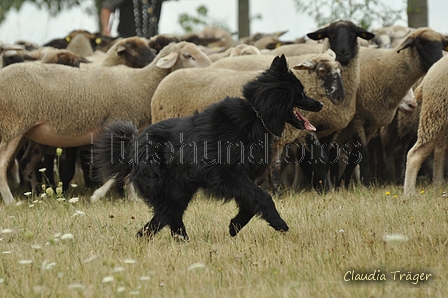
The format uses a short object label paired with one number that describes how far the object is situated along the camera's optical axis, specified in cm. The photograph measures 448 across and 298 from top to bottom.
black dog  1016
